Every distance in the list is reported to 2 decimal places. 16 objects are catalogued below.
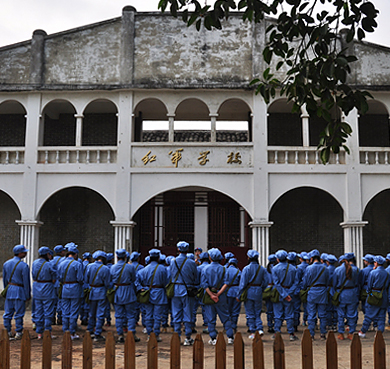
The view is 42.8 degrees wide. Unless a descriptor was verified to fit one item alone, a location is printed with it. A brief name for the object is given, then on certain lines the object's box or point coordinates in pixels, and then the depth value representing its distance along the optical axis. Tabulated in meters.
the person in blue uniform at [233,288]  9.77
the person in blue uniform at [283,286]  9.83
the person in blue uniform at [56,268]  9.86
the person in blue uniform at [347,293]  9.74
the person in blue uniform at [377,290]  9.79
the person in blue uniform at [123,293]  9.23
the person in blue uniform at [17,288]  9.45
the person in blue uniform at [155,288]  9.30
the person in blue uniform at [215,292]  8.88
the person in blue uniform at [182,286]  9.18
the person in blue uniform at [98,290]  9.39
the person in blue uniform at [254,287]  9.38
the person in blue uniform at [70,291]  9.45
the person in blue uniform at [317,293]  9.62
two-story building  14.83
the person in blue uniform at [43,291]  9.45
